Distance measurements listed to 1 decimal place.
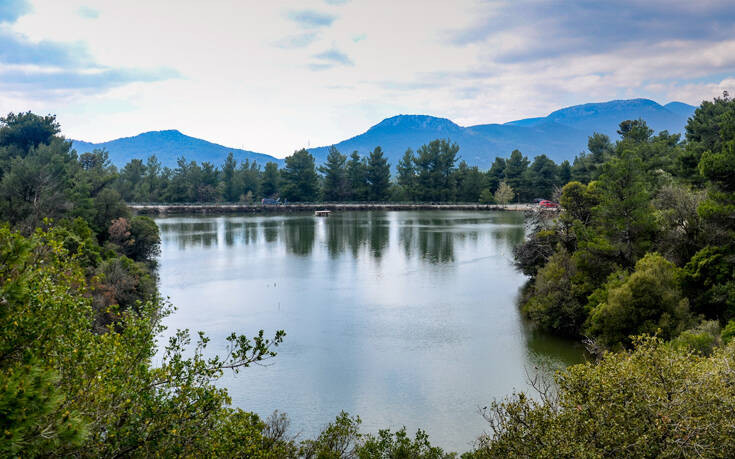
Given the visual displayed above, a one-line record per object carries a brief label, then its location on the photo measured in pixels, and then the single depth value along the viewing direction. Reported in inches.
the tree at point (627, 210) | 1035.3
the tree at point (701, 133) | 1398.0
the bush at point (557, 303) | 981.8
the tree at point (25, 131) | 2600.9
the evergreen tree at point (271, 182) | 4889.3
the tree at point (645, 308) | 780.0
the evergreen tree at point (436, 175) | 4645.7
